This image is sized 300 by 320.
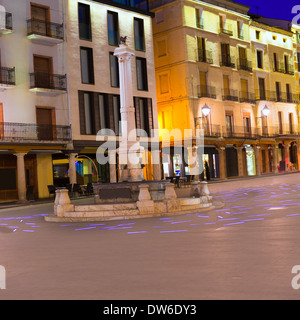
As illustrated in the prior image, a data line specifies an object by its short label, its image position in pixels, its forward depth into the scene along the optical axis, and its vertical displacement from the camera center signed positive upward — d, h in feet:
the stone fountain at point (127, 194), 51.80 -1.49
